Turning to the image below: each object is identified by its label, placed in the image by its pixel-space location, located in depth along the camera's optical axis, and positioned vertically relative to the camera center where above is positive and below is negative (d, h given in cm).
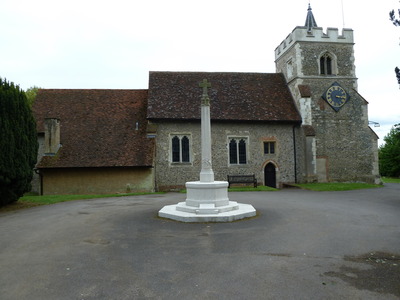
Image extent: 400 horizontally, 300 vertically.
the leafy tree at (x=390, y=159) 4334 +43
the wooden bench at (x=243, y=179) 2112 -101
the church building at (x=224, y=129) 1989 +265
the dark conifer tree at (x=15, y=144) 1293 +110
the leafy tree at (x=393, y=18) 834 +391
